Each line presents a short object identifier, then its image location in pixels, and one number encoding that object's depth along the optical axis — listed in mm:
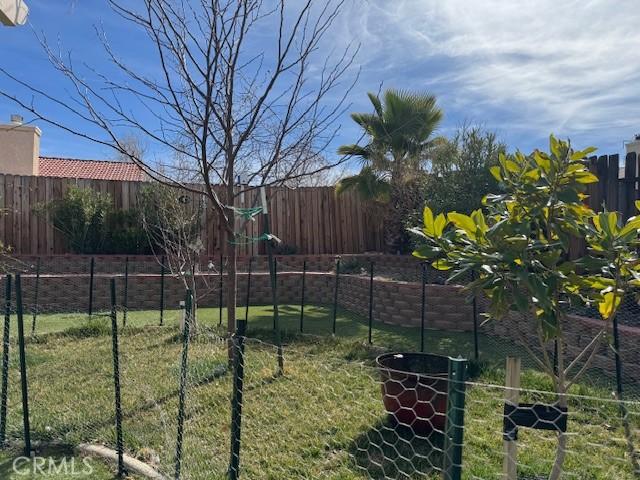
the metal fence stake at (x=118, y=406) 3328
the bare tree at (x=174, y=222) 8000
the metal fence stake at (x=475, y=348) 5617
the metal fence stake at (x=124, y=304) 7685
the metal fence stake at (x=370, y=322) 6645
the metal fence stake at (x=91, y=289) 8523
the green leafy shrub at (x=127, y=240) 12031
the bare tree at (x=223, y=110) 4516
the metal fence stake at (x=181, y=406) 3090
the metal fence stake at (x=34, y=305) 7384
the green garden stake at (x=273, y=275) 5215
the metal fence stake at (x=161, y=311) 8070
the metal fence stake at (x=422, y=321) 5859
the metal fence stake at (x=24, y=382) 3625
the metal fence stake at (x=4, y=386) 3738
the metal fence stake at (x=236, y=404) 2508
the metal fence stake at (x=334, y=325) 7145
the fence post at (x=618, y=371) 4188
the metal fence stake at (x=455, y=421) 1649
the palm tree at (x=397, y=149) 11609
